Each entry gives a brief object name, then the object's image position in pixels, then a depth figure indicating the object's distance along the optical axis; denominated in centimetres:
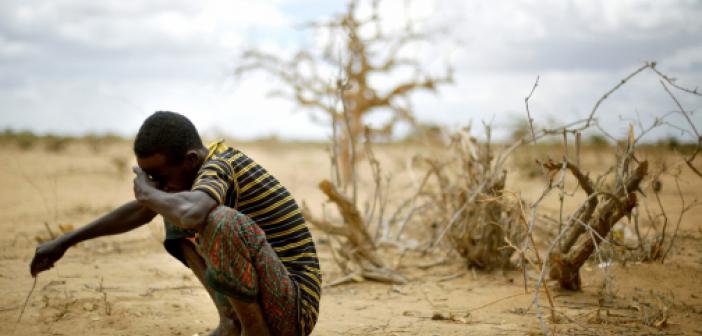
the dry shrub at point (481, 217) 383
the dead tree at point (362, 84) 1018
